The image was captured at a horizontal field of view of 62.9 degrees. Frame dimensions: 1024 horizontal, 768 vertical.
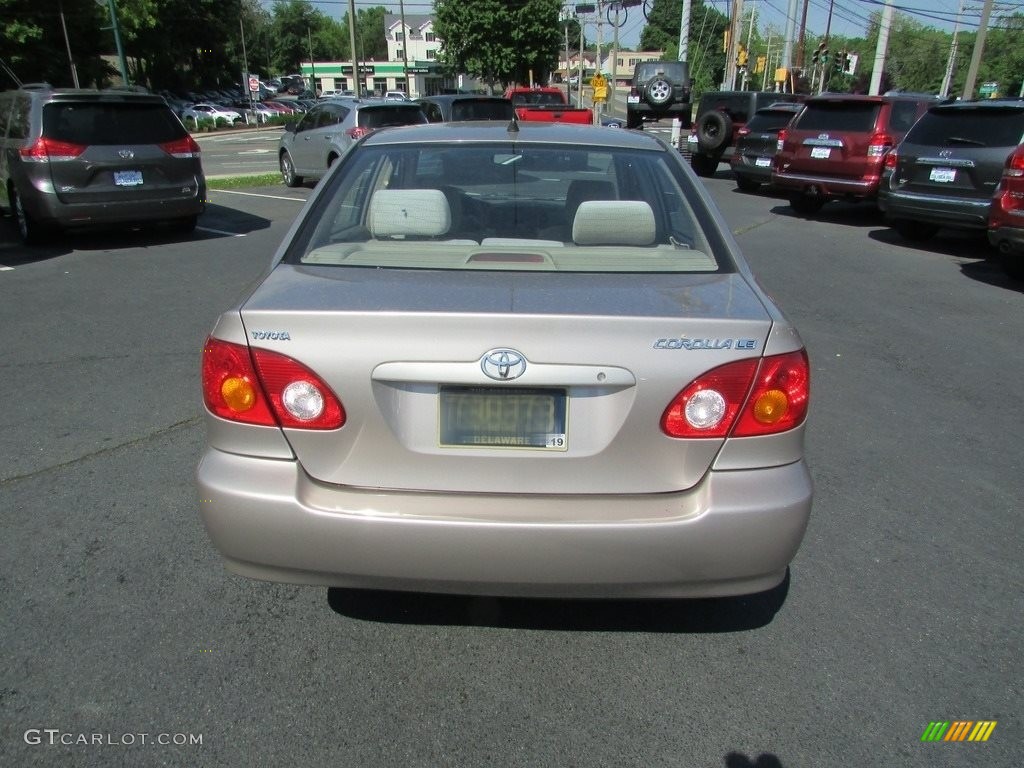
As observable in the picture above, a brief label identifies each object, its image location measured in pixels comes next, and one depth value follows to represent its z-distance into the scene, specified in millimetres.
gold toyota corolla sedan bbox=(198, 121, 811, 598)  2281
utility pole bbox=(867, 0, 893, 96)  34188
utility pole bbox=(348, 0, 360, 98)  30612
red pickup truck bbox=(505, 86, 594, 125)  20891
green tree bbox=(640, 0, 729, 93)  102375
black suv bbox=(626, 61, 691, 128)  25797
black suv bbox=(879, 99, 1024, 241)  9766
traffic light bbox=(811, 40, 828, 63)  46000
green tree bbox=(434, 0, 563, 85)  46000
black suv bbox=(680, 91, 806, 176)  18270
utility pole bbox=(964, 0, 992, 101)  25816
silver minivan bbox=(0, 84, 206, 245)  9250
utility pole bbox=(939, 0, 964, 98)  45844
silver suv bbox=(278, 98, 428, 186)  14672
